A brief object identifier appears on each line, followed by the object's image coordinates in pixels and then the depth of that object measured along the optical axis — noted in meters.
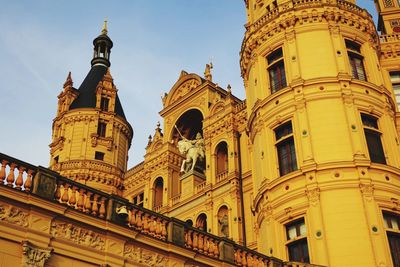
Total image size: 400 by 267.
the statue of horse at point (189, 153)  41.03
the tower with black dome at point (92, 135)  49.28
